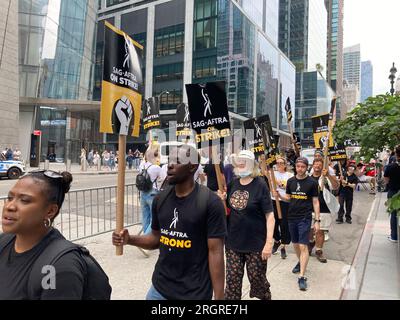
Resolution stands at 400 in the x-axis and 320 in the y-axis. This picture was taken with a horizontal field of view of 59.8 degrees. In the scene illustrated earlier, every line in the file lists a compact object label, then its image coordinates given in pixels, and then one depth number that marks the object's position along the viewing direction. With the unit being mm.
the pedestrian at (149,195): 6348
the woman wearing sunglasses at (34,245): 1622
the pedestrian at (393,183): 7457
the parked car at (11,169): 19188
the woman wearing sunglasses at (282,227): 6379
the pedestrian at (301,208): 5172
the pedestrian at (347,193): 10250
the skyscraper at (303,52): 98500
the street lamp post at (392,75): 16047
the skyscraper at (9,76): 27078
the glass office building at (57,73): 34031
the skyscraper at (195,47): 47344
